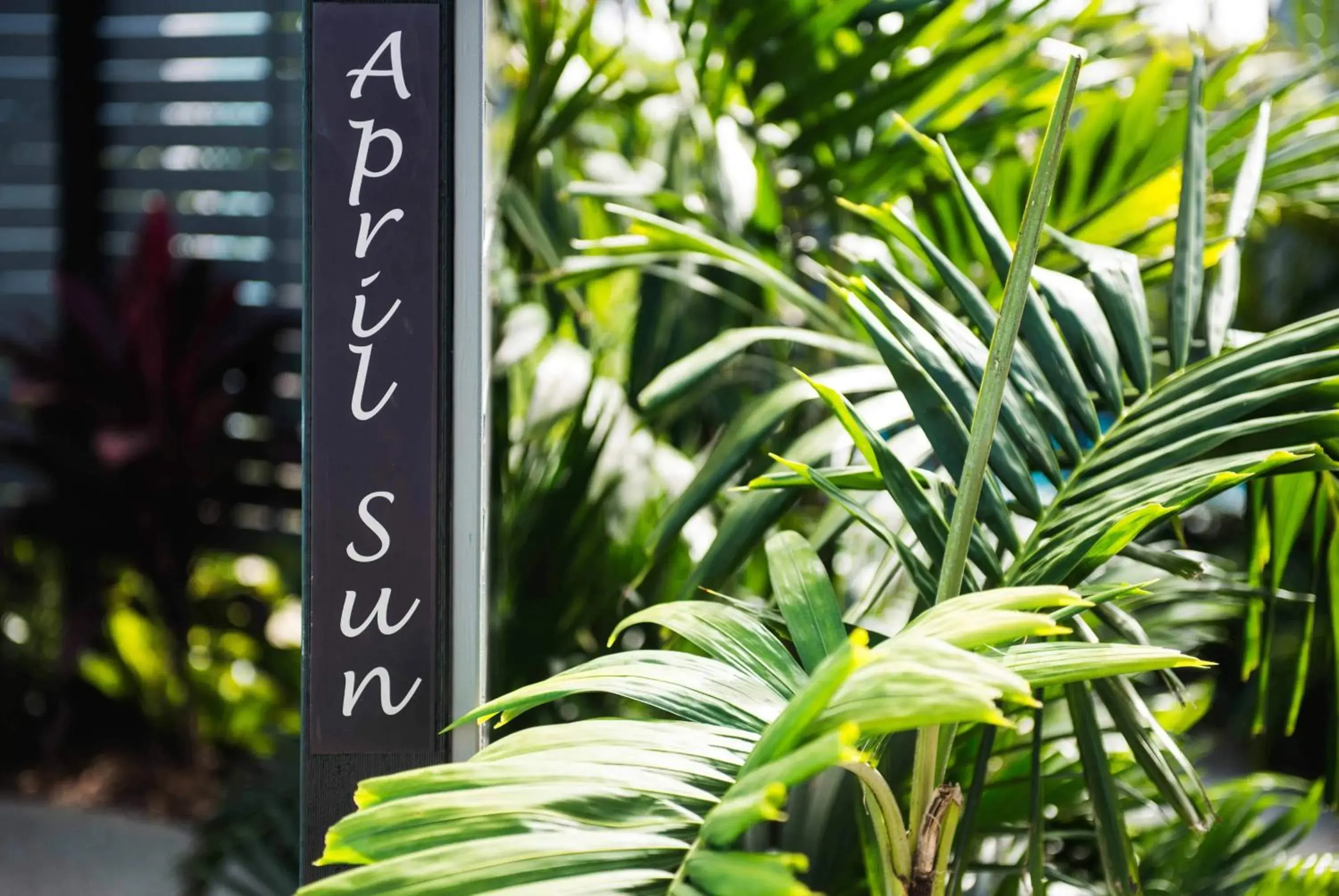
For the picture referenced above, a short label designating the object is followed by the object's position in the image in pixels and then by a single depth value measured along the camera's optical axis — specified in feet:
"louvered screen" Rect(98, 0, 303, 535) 7.33
